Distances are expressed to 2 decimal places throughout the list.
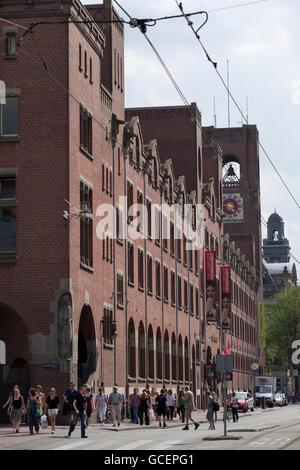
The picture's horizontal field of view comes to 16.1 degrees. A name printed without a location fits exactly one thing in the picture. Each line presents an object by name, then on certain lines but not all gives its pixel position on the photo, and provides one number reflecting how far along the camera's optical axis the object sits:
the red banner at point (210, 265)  81.81
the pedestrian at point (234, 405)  50.53
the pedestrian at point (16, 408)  35.09
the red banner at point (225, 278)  88.81
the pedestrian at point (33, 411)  34.28
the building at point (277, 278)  186.62
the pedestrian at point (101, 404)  44.16
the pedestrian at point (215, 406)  44.14
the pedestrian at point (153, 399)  54.10
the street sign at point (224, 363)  34.50
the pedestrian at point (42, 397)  35.53
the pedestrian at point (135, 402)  45.06
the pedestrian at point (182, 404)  48.78
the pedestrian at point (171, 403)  51.25
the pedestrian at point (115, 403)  43.34
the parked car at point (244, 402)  71.75
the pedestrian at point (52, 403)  36.12
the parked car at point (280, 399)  96.56
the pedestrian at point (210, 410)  42.06
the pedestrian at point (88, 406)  37.94
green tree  123.81
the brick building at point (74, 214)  42.88
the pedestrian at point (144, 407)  44.72
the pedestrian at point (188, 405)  40.53
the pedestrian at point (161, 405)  44.69
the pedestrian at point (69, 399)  32.44
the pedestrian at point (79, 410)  32.16
